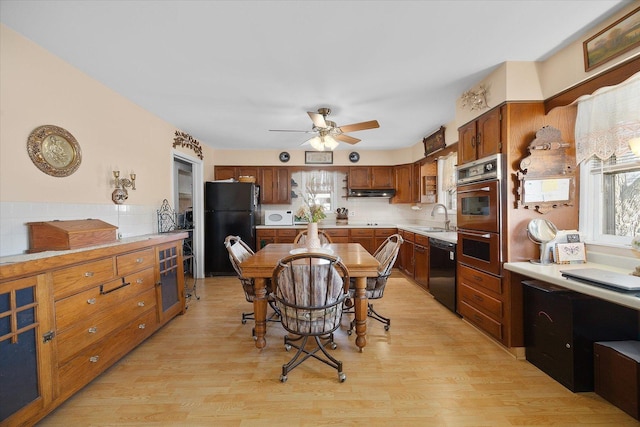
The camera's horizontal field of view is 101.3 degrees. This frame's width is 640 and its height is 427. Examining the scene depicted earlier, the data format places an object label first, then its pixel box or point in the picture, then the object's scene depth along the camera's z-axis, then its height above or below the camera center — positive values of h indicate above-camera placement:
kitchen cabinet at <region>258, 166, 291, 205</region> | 5.30 +0.54
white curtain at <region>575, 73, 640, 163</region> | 1.65 +0.59
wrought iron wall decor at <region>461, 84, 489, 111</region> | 2.40 +1.06
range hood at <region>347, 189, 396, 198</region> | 5.33 +0.35
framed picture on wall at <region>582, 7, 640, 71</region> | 1.55 +1.05
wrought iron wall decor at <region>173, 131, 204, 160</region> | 3.84 +1.11
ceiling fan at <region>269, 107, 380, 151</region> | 2.72 +0.91
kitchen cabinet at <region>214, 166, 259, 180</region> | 5.23 +0.81
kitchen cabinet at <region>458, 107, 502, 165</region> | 2.25 +0.67
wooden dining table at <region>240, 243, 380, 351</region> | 2.14 -0.57
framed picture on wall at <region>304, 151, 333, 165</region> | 5.34 +1.11
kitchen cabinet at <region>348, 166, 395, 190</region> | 5.39 +0.67
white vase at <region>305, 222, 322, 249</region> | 2.53 -0.25
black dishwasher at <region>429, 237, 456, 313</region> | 2.98 -0.76
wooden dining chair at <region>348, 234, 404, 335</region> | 2.45 -0.68
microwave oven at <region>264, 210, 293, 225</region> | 5.07 -0.10
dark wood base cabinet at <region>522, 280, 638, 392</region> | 1.69 -0.80
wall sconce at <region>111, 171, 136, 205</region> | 2.56 +0.25
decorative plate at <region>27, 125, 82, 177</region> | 1.87 +0.49
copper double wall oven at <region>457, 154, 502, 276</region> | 2.23 -0.05
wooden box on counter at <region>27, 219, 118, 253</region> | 1.75 -0.15
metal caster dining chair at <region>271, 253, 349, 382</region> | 1.76 -0.60
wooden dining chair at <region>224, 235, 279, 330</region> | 2.40 -0.52
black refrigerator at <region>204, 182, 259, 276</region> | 4.72 -0.12
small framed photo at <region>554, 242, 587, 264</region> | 2.05 -0.36
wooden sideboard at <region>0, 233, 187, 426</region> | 1.34 -0.67
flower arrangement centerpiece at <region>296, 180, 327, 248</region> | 2.48 -0.05
